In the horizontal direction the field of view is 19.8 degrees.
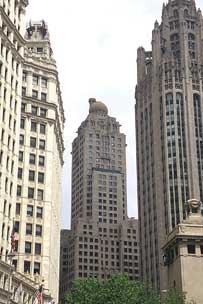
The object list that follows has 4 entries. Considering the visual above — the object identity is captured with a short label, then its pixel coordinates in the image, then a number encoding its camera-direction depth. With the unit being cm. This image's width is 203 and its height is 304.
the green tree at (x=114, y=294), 7462
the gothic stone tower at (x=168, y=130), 16712
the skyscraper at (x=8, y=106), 7675
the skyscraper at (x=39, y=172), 9119
